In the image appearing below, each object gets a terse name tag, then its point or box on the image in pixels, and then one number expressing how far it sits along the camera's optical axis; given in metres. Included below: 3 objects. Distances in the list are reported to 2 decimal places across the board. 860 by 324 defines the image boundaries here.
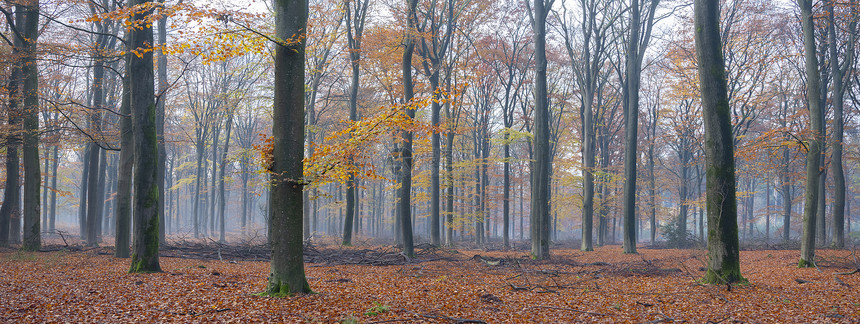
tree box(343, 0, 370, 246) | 16.17
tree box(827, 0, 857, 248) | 14.22
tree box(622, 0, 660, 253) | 16.20
